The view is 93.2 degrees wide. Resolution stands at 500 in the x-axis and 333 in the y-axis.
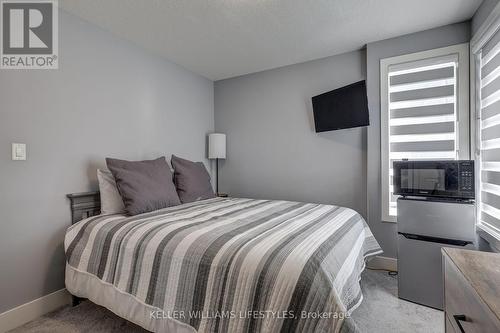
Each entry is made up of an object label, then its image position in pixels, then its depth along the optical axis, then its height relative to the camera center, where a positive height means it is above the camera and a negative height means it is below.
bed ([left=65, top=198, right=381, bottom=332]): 1.01 -0.54
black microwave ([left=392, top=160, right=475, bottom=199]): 1.81 -0.11
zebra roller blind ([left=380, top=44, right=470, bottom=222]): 2.23 +0.58
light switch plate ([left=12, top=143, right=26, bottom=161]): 1.74 +0.12
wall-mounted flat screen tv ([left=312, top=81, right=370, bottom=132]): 2.55 +0.67
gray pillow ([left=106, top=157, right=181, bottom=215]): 1.99 -0.16
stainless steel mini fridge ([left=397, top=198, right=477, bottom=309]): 1.80 -0.59
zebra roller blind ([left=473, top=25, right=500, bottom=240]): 1.72 +0.26
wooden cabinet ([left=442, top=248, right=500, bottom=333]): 0.69 -0.42
